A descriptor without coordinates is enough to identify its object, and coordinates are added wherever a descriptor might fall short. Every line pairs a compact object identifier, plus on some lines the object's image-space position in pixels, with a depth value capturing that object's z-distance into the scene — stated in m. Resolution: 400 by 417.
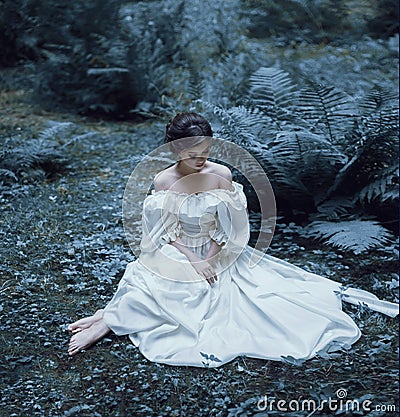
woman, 2.85
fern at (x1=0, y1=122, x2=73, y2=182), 5.02
